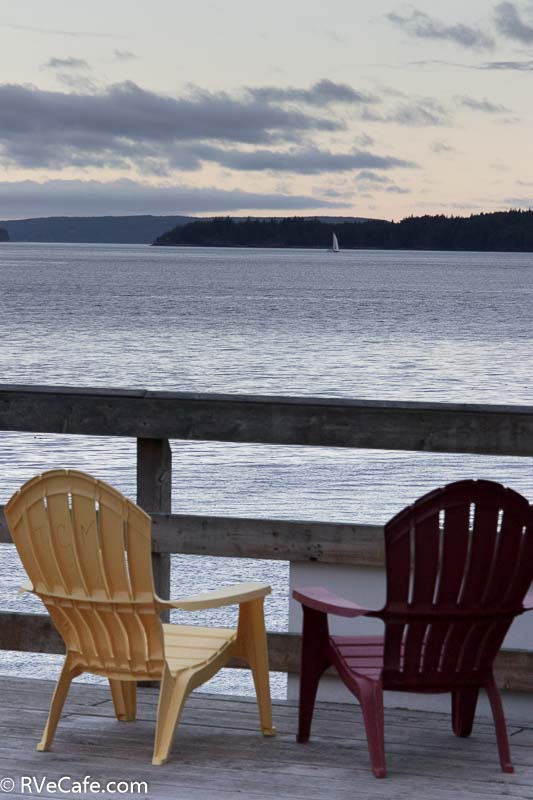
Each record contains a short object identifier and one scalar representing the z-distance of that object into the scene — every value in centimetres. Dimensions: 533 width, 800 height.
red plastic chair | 654
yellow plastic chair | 674
